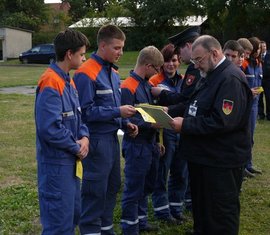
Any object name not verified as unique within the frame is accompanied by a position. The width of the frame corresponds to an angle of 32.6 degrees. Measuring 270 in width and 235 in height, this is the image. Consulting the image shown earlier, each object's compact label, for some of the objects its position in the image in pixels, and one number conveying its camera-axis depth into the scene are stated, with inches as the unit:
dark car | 1423.5
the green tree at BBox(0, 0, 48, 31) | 1955.0
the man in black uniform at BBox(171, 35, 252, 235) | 145.9
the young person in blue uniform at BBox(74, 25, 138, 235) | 156.4
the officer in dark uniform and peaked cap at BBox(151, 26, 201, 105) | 185.9
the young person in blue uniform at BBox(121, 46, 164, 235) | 177.5
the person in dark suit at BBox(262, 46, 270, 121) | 450.0
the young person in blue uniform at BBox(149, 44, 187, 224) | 197.3
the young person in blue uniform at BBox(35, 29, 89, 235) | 134.2
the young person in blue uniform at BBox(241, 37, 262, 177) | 275.6
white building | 1672.0
